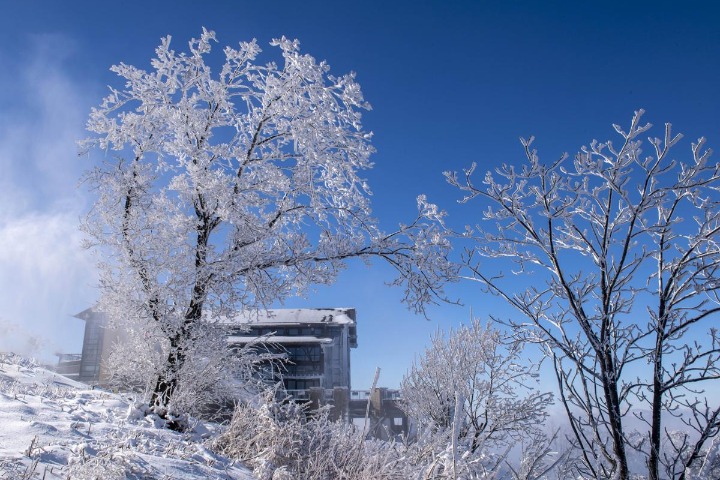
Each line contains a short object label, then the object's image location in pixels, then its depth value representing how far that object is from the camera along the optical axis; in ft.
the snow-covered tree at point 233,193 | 28.58
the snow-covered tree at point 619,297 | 12.23
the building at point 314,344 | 101.09
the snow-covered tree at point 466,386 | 57.98
